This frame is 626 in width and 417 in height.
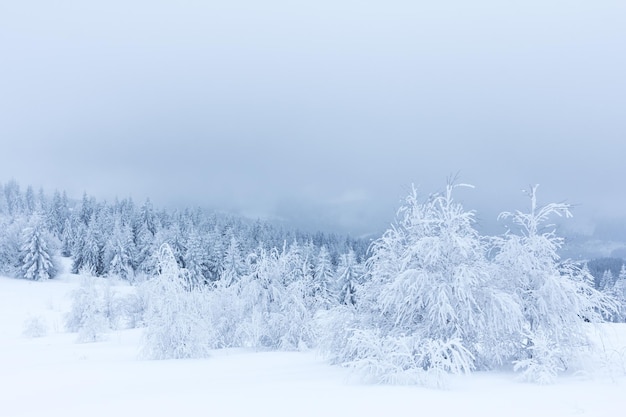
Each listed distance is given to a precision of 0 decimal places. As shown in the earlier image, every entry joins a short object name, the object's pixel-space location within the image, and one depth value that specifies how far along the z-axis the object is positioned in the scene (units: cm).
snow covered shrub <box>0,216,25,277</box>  6494
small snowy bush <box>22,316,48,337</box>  3161
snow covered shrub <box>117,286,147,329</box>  3825
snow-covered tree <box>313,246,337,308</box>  2184
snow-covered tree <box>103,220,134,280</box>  6994
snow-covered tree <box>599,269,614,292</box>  6555
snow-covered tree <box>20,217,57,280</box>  6266
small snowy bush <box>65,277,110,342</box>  2733
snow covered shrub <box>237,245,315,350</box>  2023
